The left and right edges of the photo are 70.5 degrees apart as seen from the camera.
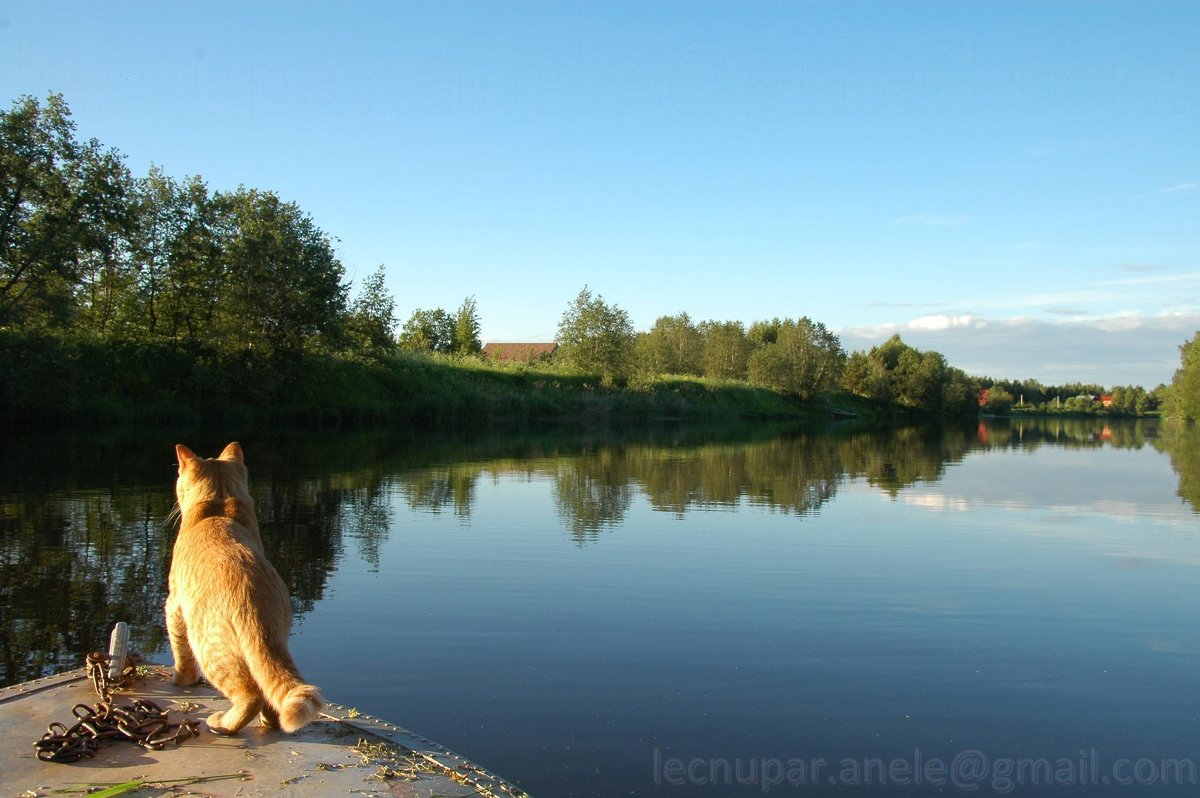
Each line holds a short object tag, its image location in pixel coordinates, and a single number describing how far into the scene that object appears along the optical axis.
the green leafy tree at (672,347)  92.47
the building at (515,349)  111.88
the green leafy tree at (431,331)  80.62
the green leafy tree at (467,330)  82.75
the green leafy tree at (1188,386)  86.19
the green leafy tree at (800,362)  93.50
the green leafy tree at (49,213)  33.56
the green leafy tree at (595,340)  71.62
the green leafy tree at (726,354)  99.94
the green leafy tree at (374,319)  50.34
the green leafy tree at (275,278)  43.78
